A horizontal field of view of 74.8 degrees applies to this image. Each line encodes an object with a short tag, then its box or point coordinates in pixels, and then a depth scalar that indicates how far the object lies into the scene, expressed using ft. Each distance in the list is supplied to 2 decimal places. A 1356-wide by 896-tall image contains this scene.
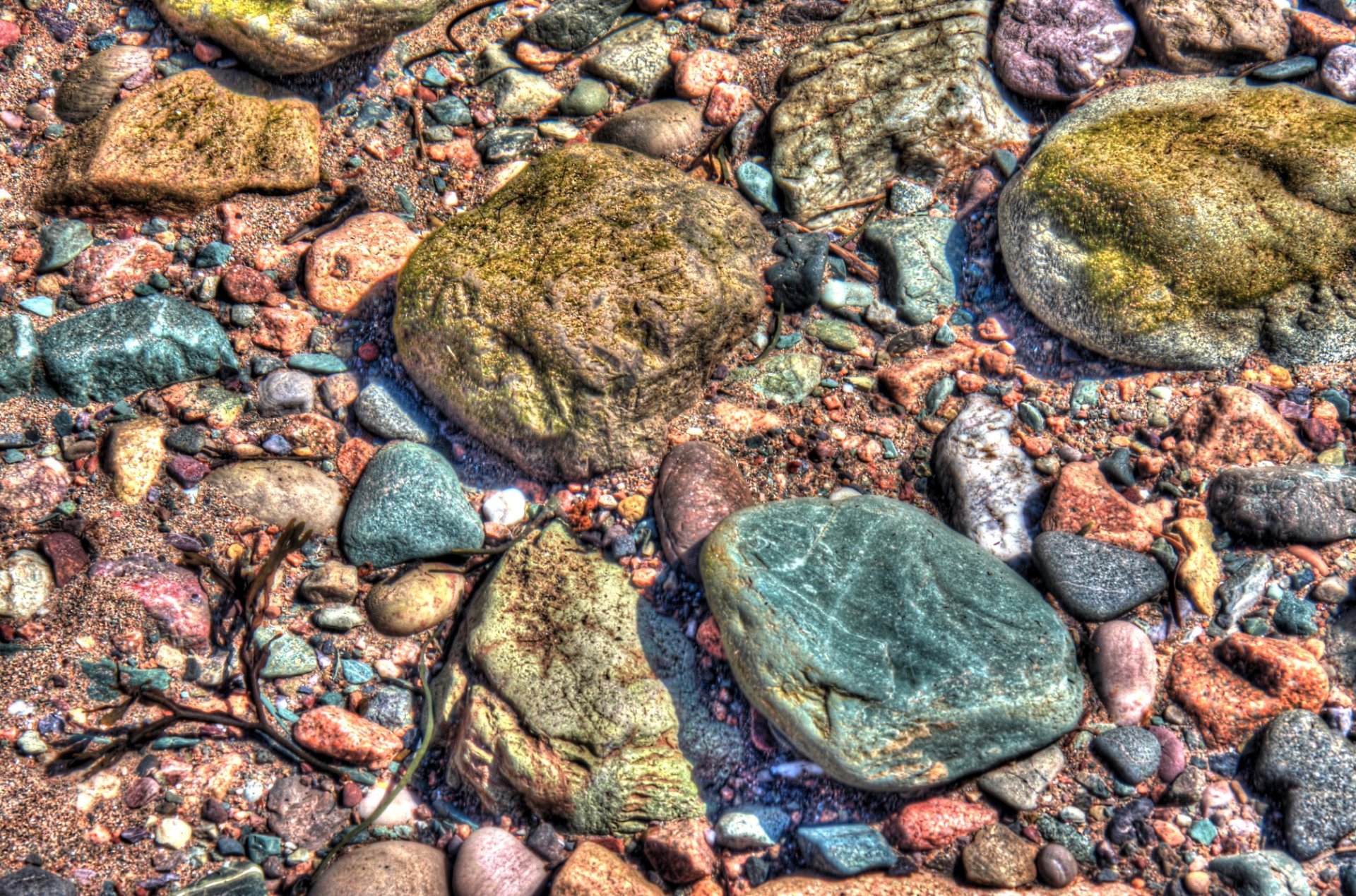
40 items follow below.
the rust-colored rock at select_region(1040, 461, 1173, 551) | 10.73
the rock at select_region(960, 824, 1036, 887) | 9.15
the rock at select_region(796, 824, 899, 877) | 9.12
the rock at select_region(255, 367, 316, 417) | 11.67
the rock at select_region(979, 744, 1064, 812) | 9.48
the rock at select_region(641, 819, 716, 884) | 9.35
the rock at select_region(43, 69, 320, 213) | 12.47
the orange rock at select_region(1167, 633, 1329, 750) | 9.74
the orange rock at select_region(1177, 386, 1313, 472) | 11.16
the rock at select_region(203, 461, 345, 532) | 11.02
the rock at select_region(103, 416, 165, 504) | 10.92
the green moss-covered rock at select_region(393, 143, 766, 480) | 10.88
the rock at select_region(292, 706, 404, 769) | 9.88
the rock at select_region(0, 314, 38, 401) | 11.25
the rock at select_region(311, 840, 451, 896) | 9.01
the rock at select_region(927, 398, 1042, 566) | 10.92
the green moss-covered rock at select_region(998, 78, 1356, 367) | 11.50
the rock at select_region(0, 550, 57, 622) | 10.03
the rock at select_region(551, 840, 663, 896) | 9.02
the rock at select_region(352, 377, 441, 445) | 11.62
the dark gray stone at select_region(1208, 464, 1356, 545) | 10.48
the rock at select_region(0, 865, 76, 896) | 8.70
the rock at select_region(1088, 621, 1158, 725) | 9.92
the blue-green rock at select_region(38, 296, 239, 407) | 11.31
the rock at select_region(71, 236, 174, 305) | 12.12
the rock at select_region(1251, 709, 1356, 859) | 9.15
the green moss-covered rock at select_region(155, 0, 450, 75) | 12.92
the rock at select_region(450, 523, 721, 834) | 9.54
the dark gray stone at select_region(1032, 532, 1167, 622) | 10.26
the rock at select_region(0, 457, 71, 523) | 10.67
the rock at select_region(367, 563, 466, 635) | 10.49
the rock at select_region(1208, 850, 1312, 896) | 8.89
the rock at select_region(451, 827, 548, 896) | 9.20
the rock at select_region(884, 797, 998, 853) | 9.36
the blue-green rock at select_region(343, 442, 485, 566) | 10.84
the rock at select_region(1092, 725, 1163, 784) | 9.59
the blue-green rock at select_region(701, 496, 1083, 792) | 9.11
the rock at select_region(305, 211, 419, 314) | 12.37
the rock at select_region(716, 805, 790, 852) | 9.51
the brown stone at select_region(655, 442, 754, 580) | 10.75
